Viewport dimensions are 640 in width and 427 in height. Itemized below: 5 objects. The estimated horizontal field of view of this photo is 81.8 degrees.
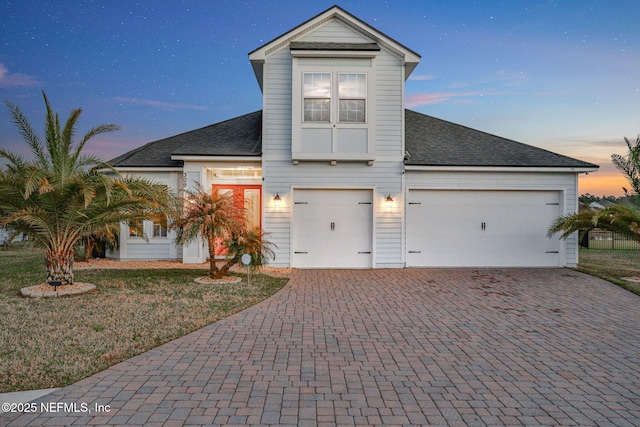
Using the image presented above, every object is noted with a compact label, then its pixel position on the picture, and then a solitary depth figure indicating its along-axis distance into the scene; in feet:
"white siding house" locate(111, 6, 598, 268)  36.88
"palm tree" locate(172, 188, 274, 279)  28.71
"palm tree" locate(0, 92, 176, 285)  23.76
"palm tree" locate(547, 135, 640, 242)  32.01
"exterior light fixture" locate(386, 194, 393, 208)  37.99
